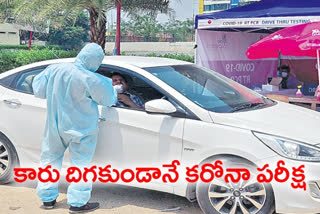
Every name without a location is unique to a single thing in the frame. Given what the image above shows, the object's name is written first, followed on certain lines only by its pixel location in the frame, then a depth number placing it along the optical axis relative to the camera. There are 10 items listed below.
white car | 3.61
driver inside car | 4.31
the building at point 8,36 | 42.81
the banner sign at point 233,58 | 10.26
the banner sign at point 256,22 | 8.20
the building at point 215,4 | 90.50
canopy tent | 8.72
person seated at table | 11.26
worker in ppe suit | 3.95
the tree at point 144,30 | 47.72
